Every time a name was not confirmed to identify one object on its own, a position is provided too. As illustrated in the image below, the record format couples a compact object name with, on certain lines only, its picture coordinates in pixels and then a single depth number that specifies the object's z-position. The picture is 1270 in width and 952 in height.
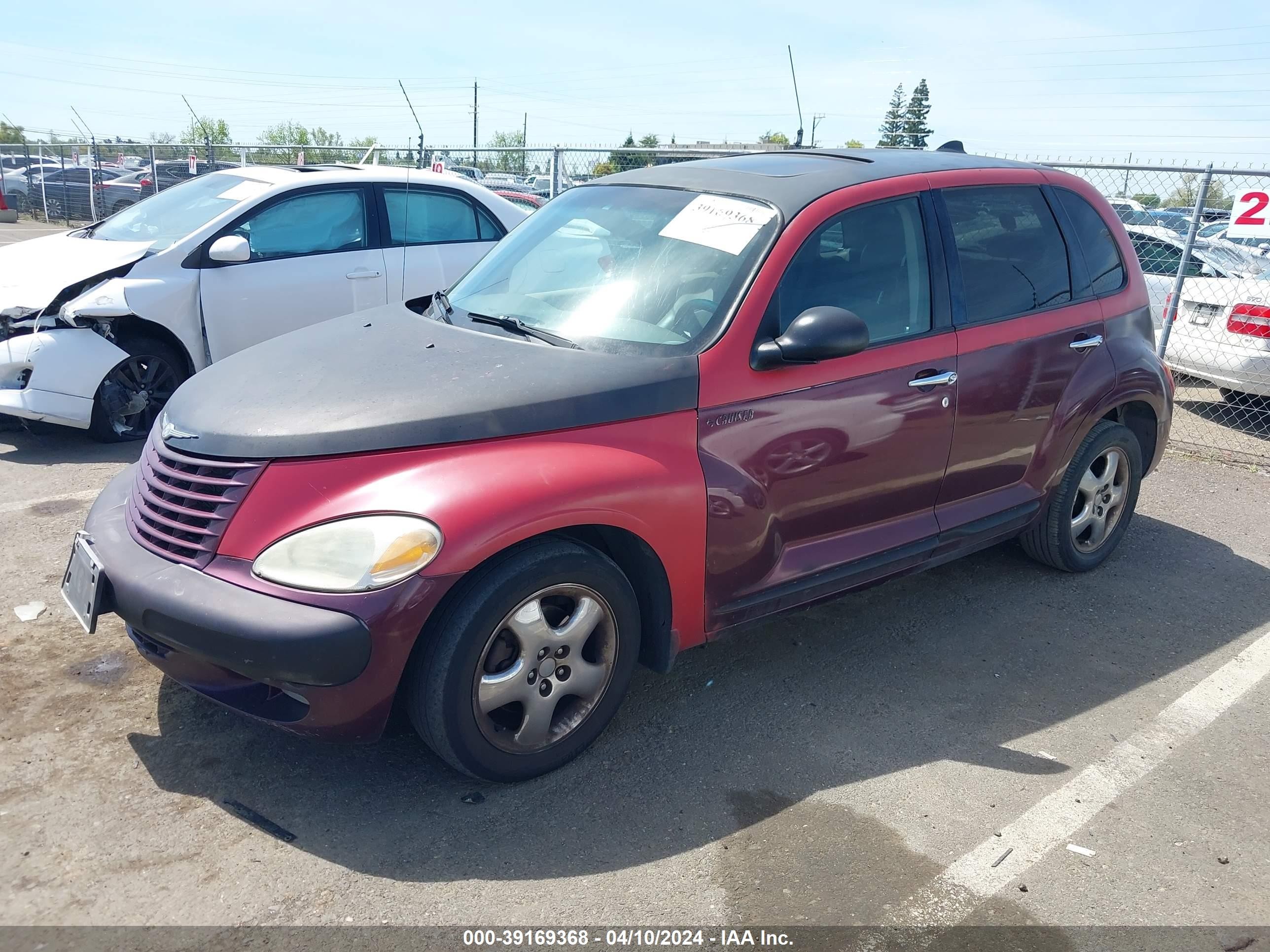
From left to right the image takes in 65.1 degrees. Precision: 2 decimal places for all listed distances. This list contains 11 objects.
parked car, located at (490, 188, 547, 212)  13.99
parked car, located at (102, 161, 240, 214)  19.06
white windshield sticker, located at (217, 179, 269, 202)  6.72
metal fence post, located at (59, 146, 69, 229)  23.58
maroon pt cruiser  2.73
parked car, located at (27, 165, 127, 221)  23.48
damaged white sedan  6.05
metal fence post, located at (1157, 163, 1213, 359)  7.59
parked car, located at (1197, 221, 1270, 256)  9.51
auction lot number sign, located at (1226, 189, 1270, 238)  7.38
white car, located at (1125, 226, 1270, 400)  7.85
